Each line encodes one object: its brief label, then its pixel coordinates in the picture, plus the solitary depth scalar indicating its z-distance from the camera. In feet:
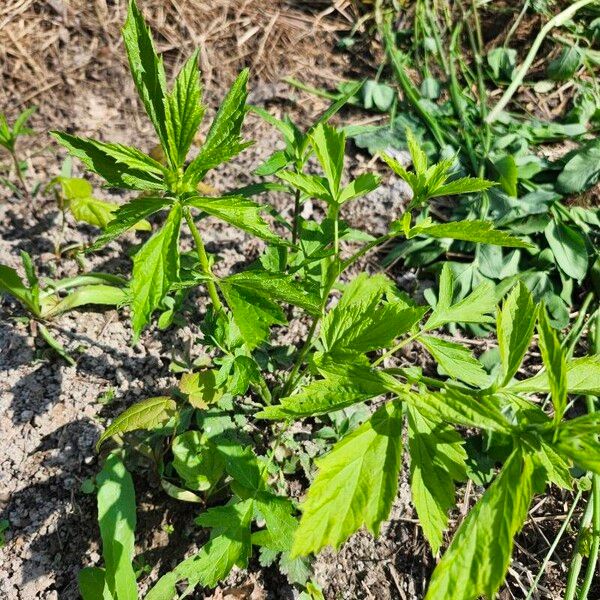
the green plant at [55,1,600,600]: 0.95
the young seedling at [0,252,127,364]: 1.64
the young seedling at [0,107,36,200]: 1.79
